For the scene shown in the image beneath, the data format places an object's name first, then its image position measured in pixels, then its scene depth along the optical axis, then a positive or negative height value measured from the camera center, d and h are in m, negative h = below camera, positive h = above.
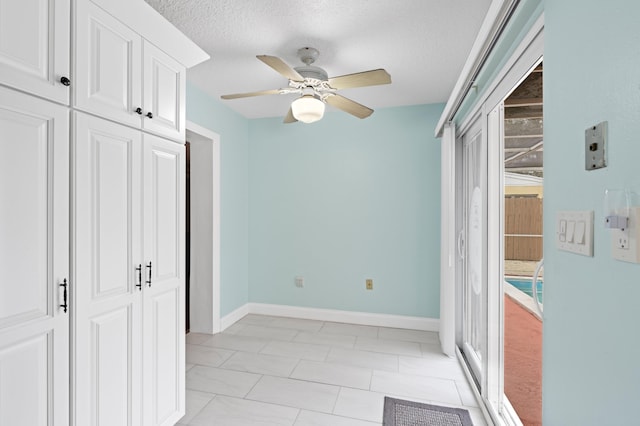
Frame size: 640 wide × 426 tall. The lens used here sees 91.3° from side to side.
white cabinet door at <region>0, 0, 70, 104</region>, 1.05 +0.59
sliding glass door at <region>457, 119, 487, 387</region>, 2.08 -0.31
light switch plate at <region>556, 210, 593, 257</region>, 0.86 -0.06
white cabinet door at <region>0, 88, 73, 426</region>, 1.06 -0.18
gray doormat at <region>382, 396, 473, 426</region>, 1.99 -1.34
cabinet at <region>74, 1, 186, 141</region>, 1.31 +0.66
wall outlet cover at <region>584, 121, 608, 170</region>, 0.79 +0.18
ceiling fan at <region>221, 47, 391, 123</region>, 2.03 +0.90
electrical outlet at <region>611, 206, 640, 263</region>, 0.67 -0.06
